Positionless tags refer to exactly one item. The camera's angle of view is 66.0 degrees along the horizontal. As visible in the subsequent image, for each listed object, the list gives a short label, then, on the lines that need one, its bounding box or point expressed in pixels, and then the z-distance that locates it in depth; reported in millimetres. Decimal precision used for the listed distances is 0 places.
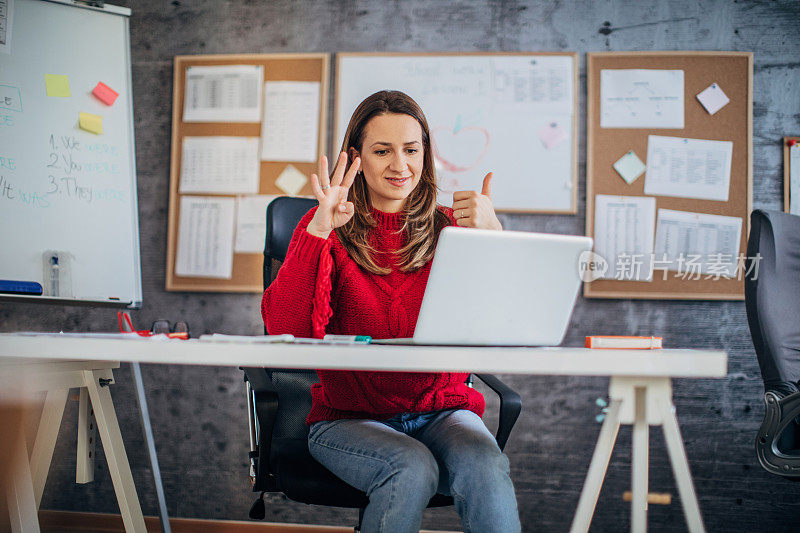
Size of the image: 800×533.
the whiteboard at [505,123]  2240
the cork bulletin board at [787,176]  2189
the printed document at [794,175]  2189
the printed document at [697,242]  2199
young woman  1048
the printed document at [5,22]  1902
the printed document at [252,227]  2301
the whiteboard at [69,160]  1860
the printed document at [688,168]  2213
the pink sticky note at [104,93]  2014
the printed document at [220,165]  2318
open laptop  868
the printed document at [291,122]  2303
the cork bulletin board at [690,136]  2197
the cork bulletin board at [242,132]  2297
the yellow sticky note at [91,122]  1979
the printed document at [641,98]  2234
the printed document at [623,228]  2219
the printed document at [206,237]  2305
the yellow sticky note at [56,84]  1940
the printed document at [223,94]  2338
